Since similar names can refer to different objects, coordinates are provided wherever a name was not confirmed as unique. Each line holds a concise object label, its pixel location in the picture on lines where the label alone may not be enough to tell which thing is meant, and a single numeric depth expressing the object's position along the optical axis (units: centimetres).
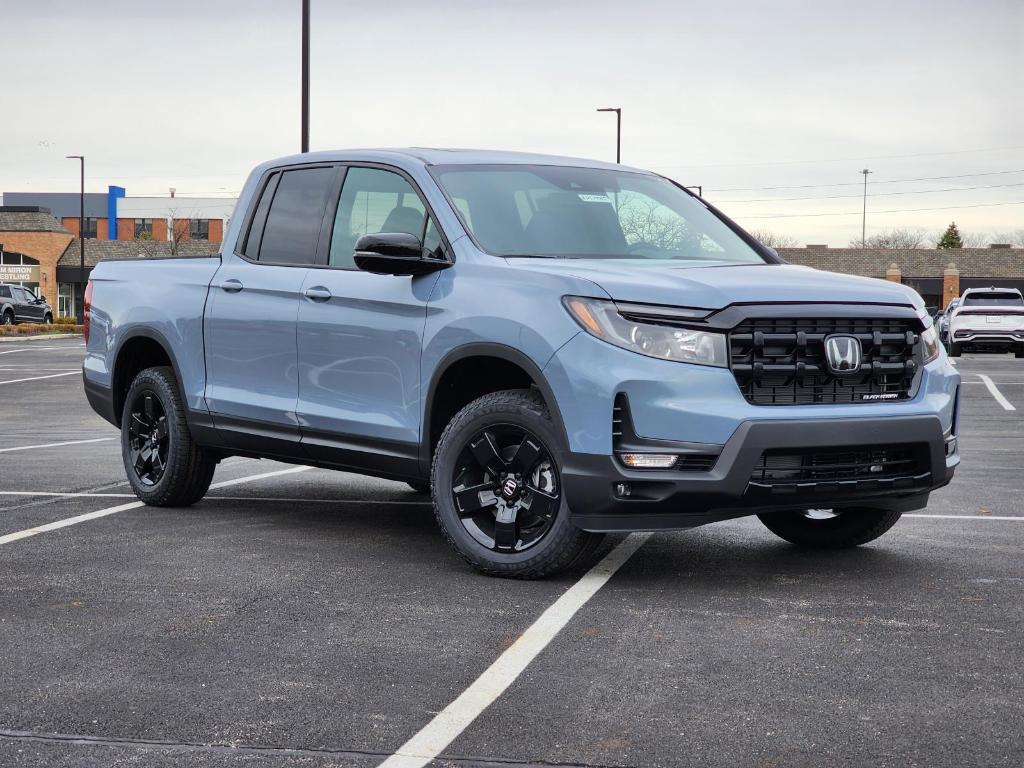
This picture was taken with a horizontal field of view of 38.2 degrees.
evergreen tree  14891
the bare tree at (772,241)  10462
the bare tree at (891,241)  13675
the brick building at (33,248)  8431
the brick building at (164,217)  10244
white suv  3378
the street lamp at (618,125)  5009
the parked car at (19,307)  6000
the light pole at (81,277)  6969
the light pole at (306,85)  2423
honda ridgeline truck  611
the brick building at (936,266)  7619
